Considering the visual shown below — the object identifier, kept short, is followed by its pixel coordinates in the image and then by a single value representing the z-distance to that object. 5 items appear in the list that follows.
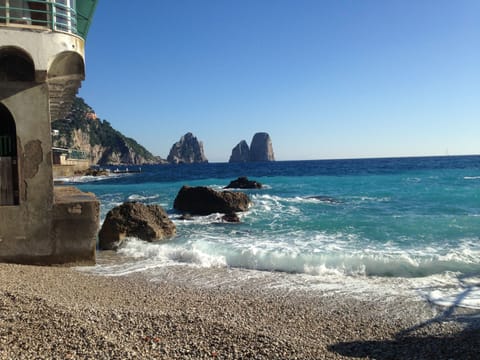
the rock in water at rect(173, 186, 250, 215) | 19.11
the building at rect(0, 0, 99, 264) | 7.98
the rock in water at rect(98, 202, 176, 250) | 11.98
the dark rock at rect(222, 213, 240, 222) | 16.98
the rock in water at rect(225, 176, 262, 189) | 34.97
